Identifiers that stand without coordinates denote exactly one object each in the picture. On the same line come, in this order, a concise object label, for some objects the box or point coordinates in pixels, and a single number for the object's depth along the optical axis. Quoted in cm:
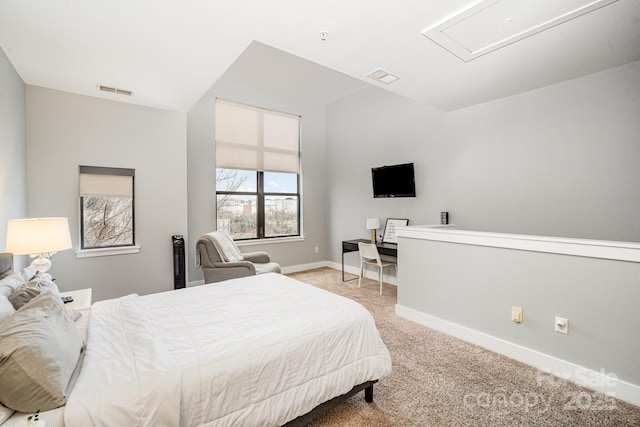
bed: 115
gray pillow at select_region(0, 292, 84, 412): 102
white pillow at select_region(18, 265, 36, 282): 188
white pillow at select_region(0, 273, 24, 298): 150
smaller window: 355
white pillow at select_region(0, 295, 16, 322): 126
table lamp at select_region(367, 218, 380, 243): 471
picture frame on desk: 462
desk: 420
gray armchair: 349
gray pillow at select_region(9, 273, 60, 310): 150
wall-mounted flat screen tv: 442
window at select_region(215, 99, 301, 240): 493
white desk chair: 426
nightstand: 222
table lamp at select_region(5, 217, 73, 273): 216
